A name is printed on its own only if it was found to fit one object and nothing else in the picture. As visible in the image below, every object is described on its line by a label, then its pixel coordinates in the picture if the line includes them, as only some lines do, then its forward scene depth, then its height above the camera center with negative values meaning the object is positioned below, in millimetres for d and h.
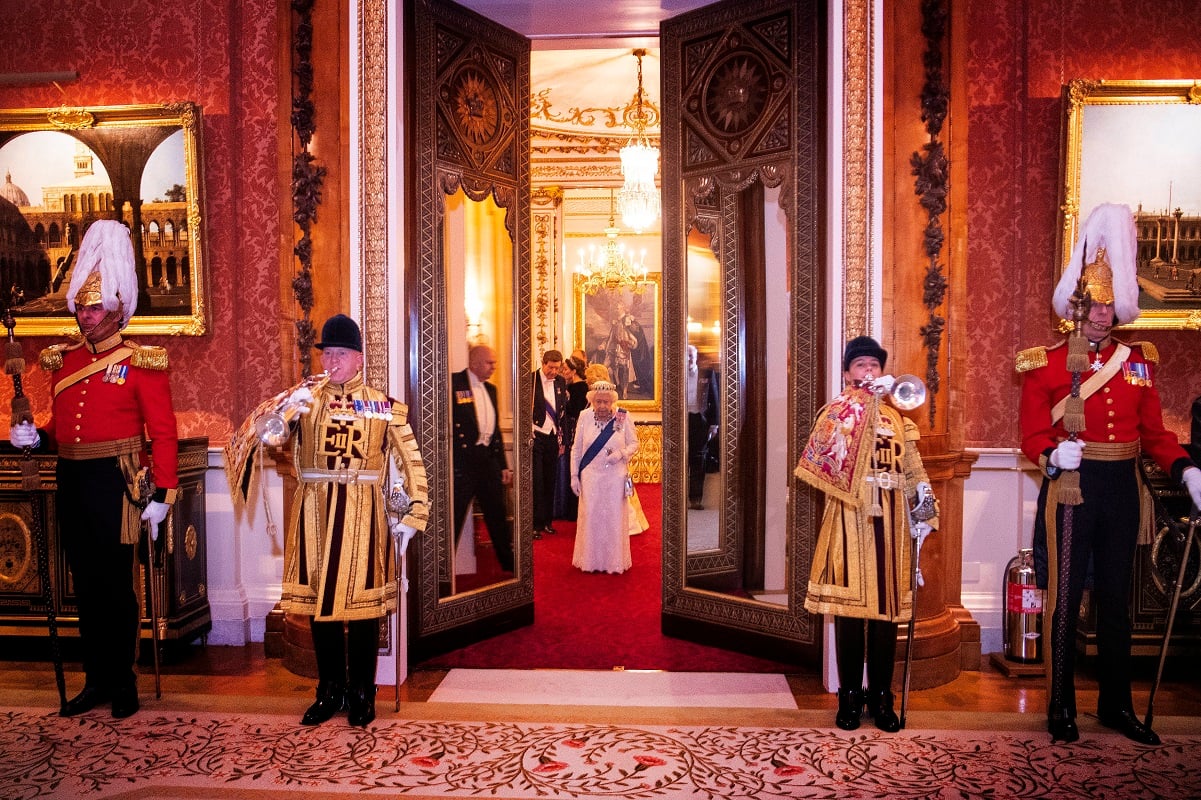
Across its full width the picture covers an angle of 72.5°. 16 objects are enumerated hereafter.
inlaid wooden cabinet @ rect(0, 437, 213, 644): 4648 -1215
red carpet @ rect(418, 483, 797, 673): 4730 -1817
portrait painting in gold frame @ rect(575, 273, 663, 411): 12336 +228
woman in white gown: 6734 -1088
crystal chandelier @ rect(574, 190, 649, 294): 12086 +1195
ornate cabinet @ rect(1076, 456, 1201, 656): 4348 -1257
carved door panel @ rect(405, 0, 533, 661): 4711 +484
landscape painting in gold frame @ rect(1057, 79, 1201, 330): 4668 +988
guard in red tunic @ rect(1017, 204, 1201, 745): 3641 -480
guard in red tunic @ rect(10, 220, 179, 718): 3961 -480
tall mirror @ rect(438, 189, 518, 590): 5047 -249
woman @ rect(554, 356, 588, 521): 8891 -813
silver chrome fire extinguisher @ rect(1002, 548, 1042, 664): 4430 -1437
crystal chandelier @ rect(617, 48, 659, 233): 8789 +1934
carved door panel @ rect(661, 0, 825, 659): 4598 +202
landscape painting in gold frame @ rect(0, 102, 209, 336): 5000 +946
